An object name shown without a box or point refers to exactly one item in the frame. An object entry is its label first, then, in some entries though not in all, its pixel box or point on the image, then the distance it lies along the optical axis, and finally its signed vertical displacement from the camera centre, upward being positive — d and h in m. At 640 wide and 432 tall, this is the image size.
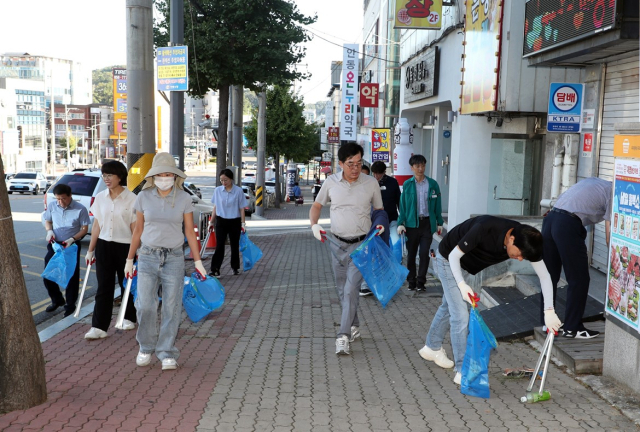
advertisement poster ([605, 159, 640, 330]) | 4.91 -0.75
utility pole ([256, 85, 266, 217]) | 31.47 -0.92
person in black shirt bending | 4.76 -0.90
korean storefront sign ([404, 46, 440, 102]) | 17.41 +1.71
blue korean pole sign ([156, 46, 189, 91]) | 11.27 +1.05
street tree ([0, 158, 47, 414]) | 4.80 -1.48
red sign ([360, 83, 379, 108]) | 29.03 +1.76
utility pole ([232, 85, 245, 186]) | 24.28 +0.59
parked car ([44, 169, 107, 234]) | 15.65 -1.28
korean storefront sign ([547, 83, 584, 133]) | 9.89 +0.49
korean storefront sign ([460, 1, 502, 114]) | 12.27 +1.59
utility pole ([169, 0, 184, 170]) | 12.00 +0.52
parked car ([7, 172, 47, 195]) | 43.50 -3.62
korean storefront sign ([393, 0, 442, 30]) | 16.05 +2.93
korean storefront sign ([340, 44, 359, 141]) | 30.06 +1.60
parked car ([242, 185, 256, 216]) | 34.44 -3.36
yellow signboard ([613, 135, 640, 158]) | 4.92 -0.01
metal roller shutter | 8.90 +0.47
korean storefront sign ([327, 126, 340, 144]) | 46.87 +0.03
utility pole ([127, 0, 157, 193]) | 9.02 +0.51
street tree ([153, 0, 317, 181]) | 18.03 +2.50
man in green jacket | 9.20 -1.01
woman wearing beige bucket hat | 5.84 -1.06
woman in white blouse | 6.98 -1.08
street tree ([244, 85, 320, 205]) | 45.47 +0.65
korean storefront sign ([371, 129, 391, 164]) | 20.87 -0.12
